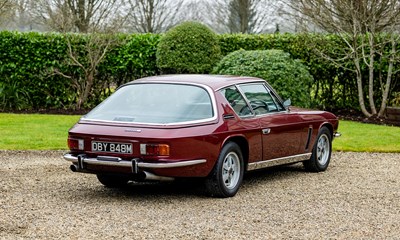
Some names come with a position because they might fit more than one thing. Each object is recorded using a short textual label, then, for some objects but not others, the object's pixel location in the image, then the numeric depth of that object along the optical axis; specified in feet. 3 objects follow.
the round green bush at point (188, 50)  64.18
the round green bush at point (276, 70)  57.36
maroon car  26.73
